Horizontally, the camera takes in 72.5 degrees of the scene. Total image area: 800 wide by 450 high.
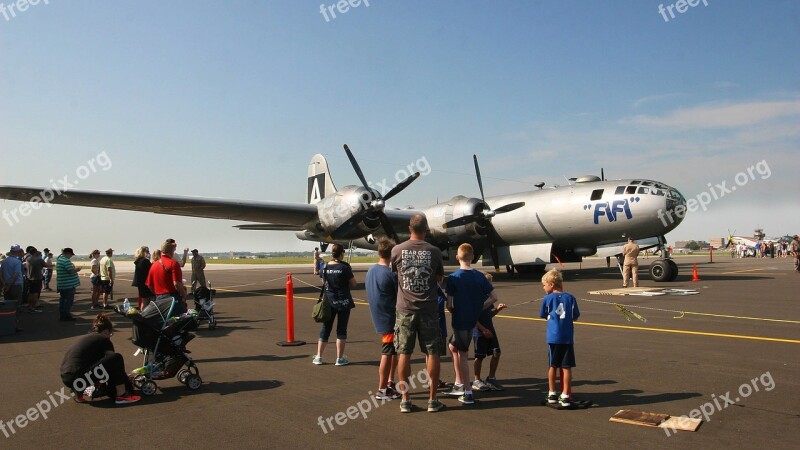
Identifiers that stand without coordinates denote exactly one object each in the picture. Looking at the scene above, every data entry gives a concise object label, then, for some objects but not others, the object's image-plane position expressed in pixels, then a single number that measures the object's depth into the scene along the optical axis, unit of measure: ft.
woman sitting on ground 19.66
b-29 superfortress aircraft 67.97
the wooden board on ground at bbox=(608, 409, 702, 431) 15.91
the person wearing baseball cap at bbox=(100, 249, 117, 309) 53.16
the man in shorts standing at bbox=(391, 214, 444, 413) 18.48
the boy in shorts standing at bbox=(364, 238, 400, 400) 19.81
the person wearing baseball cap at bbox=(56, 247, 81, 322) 43.16
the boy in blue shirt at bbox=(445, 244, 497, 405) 19.04
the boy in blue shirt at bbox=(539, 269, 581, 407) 18.17
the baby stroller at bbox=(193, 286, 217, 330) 39.06
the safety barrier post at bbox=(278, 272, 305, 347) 31.24
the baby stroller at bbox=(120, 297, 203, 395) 21.79
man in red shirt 29.37
